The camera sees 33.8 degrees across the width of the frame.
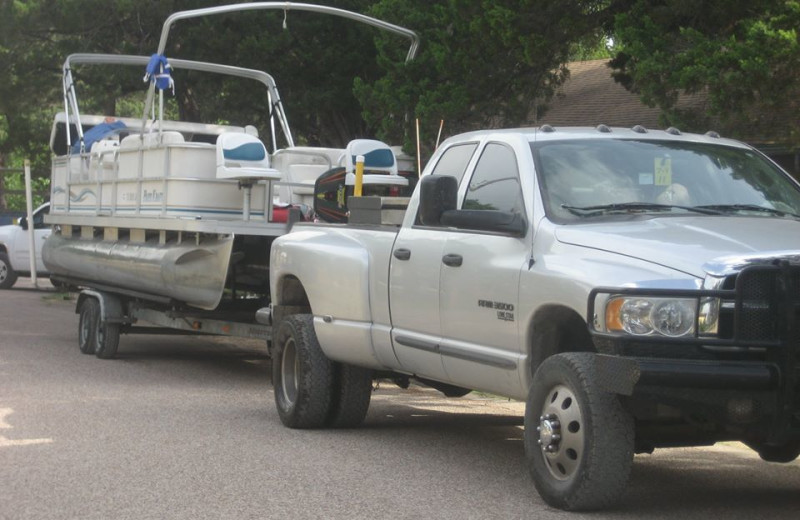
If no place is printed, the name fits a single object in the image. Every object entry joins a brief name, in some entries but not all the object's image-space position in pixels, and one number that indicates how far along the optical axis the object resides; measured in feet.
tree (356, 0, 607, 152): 53.31
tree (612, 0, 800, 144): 43.21
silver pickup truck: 19.99
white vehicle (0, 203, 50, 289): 87.04
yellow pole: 34.35
